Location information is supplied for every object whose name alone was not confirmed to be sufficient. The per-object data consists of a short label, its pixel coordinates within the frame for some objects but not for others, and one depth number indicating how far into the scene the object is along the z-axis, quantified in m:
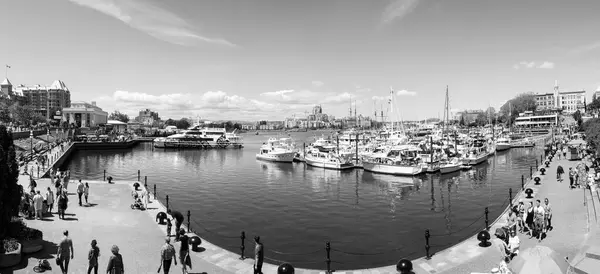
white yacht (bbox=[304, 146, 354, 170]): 58.44
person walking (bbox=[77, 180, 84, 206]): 23.19
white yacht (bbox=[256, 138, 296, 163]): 72.06
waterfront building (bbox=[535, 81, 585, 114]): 188.19
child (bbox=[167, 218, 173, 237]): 16.41
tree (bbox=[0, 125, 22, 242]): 13.30
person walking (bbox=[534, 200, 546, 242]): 16.36
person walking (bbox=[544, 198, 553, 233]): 17.22
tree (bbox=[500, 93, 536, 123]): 197.26
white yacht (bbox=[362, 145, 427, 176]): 50.64
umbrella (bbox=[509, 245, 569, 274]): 9.28
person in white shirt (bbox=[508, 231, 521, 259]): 13.56
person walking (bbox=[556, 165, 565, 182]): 32.75
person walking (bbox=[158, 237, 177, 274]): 11.96
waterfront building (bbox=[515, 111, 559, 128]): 160.68
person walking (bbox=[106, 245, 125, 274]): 10.97
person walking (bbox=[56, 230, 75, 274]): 12.01
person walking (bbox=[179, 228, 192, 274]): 12.52
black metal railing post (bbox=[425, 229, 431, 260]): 14.42
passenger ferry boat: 118.50
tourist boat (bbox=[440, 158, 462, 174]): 52.12
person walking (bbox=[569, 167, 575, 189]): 28.46
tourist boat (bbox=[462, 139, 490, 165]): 61.29
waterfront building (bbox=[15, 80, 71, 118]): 194.39
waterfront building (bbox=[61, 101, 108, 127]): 164.00
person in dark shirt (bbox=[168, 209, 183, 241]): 16.59
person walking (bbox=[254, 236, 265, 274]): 12.64
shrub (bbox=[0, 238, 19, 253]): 12.80
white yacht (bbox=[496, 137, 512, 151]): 92.75
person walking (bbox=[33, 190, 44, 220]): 18.98
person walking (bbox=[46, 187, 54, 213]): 20.09
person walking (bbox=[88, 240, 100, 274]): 11.70
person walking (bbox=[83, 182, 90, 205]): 23.28
